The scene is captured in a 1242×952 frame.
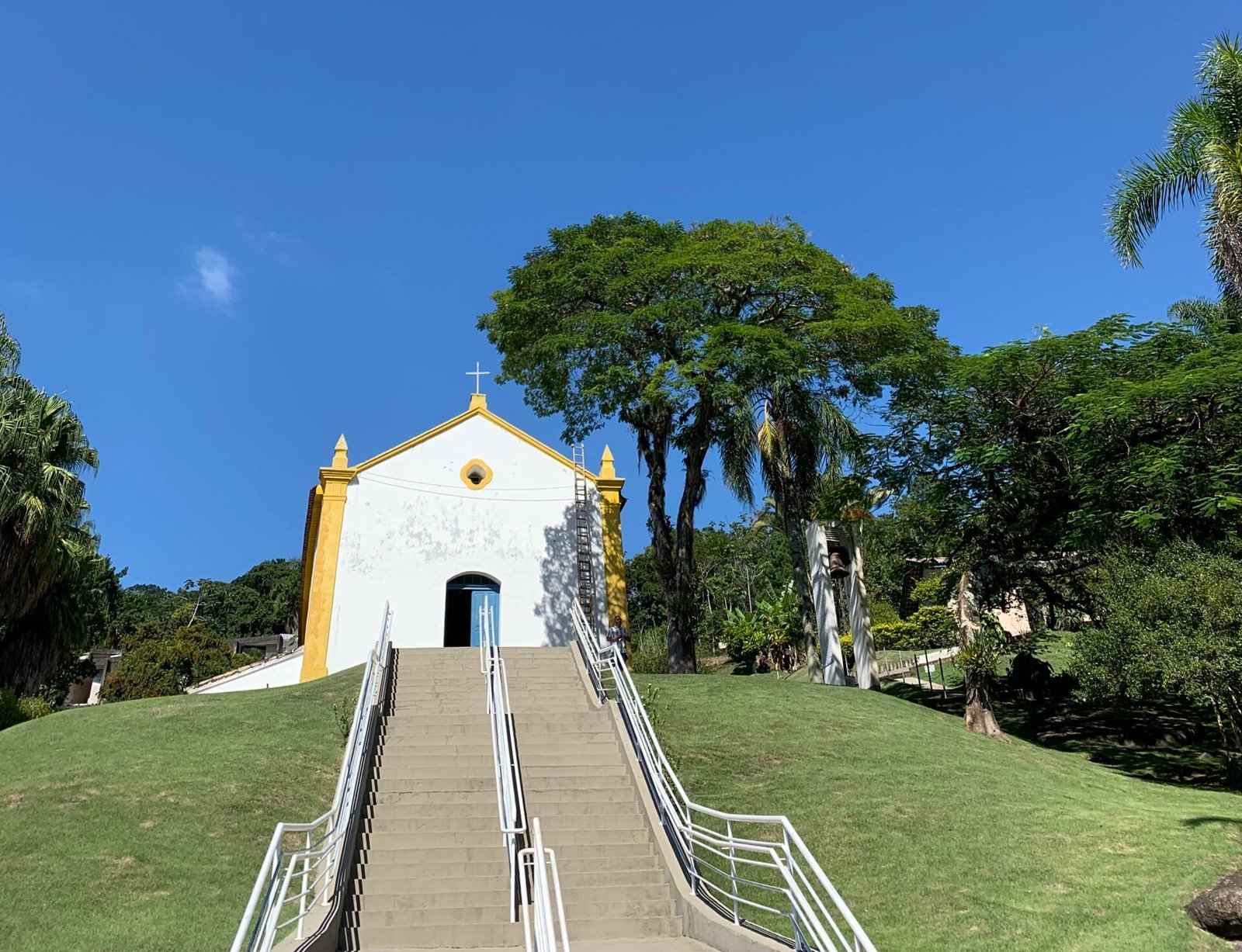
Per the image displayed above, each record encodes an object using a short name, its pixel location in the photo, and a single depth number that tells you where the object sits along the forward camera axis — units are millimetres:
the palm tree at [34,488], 18031
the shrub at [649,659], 26625
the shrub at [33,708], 19375
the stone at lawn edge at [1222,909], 7148
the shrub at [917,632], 37656
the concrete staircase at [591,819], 8344
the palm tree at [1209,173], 12281
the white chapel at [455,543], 21969
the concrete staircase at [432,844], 7980
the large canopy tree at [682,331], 20234
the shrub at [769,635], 35281
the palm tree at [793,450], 21219
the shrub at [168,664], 39438
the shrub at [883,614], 40844
